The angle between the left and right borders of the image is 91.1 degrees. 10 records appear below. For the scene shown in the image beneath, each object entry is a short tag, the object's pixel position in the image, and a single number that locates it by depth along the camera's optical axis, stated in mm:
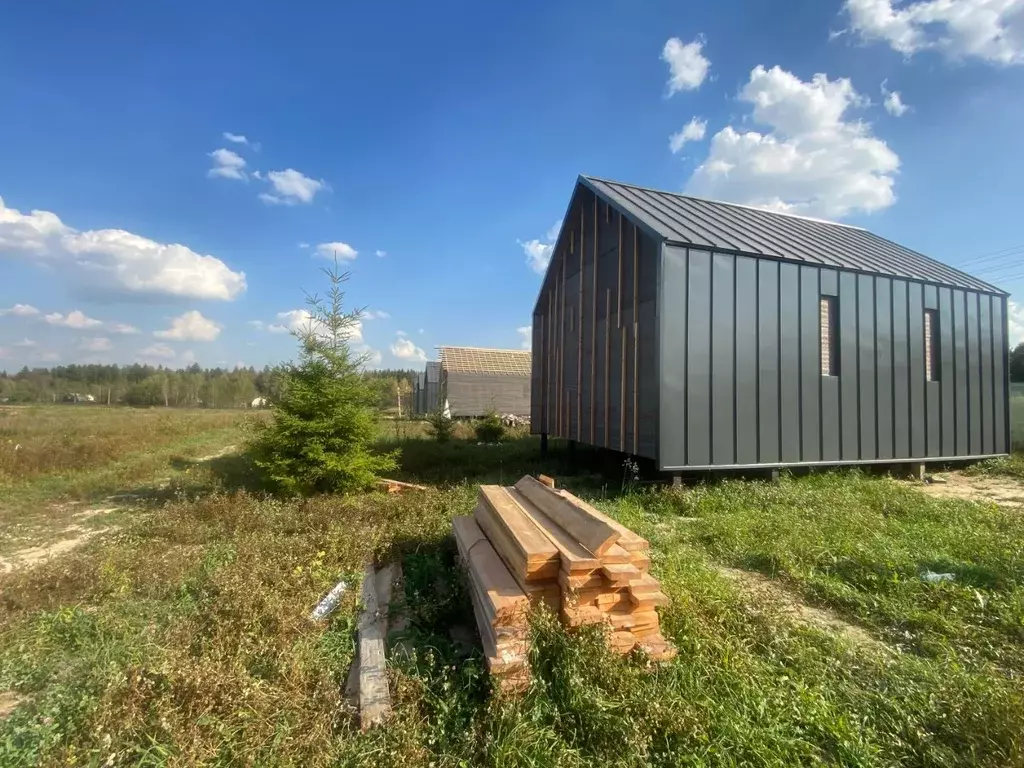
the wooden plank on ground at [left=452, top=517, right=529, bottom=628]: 3057
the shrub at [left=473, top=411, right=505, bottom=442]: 17219
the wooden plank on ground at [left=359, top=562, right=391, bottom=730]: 2729
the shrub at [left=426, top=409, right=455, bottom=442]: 14961
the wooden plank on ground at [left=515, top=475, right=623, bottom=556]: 3217
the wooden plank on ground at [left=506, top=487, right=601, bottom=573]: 3100
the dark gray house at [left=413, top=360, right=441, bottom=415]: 32459
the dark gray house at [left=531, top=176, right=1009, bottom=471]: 8031
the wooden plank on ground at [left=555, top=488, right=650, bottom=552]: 3350
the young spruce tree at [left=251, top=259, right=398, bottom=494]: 8219
